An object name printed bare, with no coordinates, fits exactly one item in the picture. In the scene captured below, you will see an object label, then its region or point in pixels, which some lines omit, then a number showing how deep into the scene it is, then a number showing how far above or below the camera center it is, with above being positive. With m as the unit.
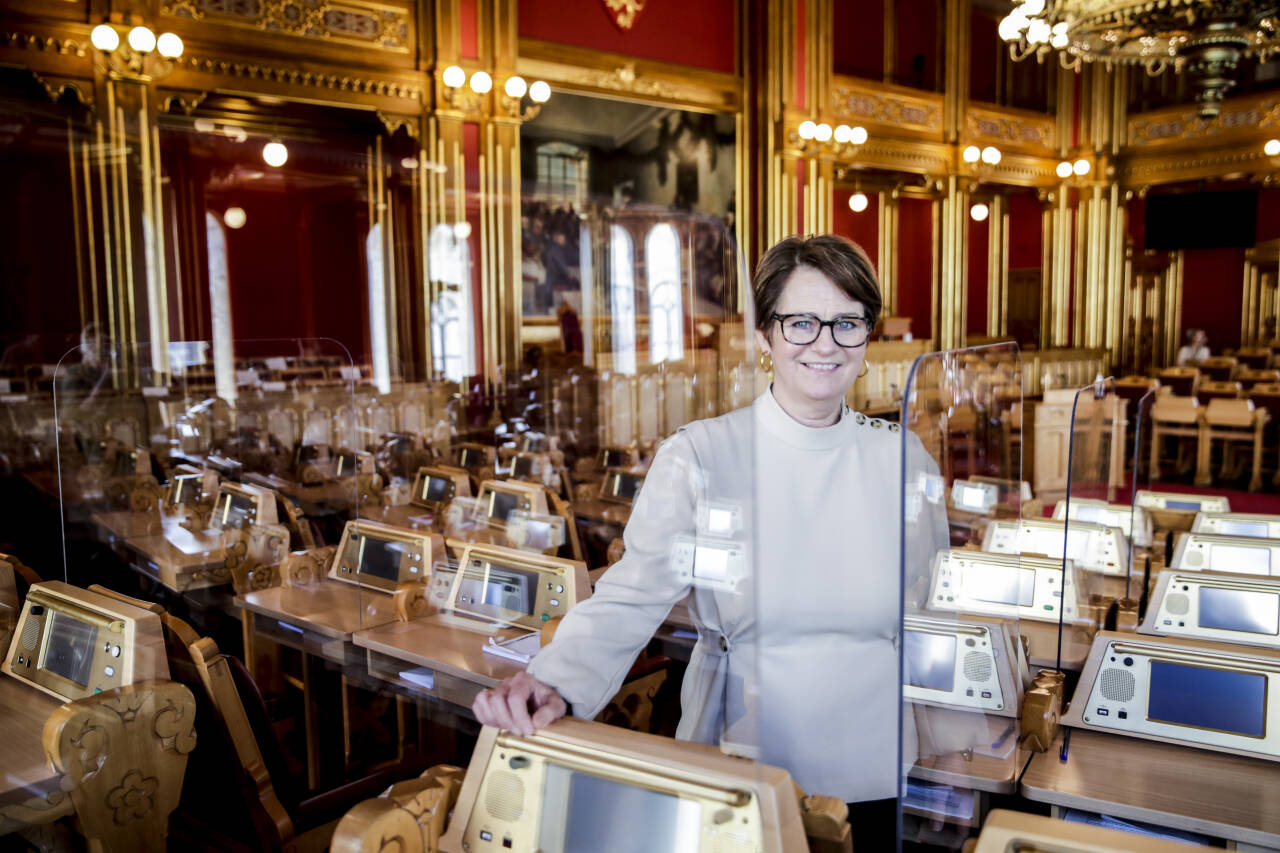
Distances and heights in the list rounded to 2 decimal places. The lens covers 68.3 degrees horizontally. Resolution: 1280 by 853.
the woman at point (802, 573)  1.35 -0.33
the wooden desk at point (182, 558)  3.80 -0.83
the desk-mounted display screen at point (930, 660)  1.46 -0.53
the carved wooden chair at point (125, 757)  1.90 -0.84
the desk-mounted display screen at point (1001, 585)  2.03 -0.58
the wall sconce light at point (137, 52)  6.79 +2.25
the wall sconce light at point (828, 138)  10.75 +2.42
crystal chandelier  5.70 +2.02
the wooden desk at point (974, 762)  1.47 -0.73
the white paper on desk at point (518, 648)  2.63 -0.84
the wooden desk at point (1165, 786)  1.68 -0.85
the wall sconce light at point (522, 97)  8.61 +2.37
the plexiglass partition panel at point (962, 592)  1.32 -0.50
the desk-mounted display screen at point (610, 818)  1.05 -0.54
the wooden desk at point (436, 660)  2.60 -0.87
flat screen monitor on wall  13.20 +1.71
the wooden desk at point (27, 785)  1.91 -0.86
